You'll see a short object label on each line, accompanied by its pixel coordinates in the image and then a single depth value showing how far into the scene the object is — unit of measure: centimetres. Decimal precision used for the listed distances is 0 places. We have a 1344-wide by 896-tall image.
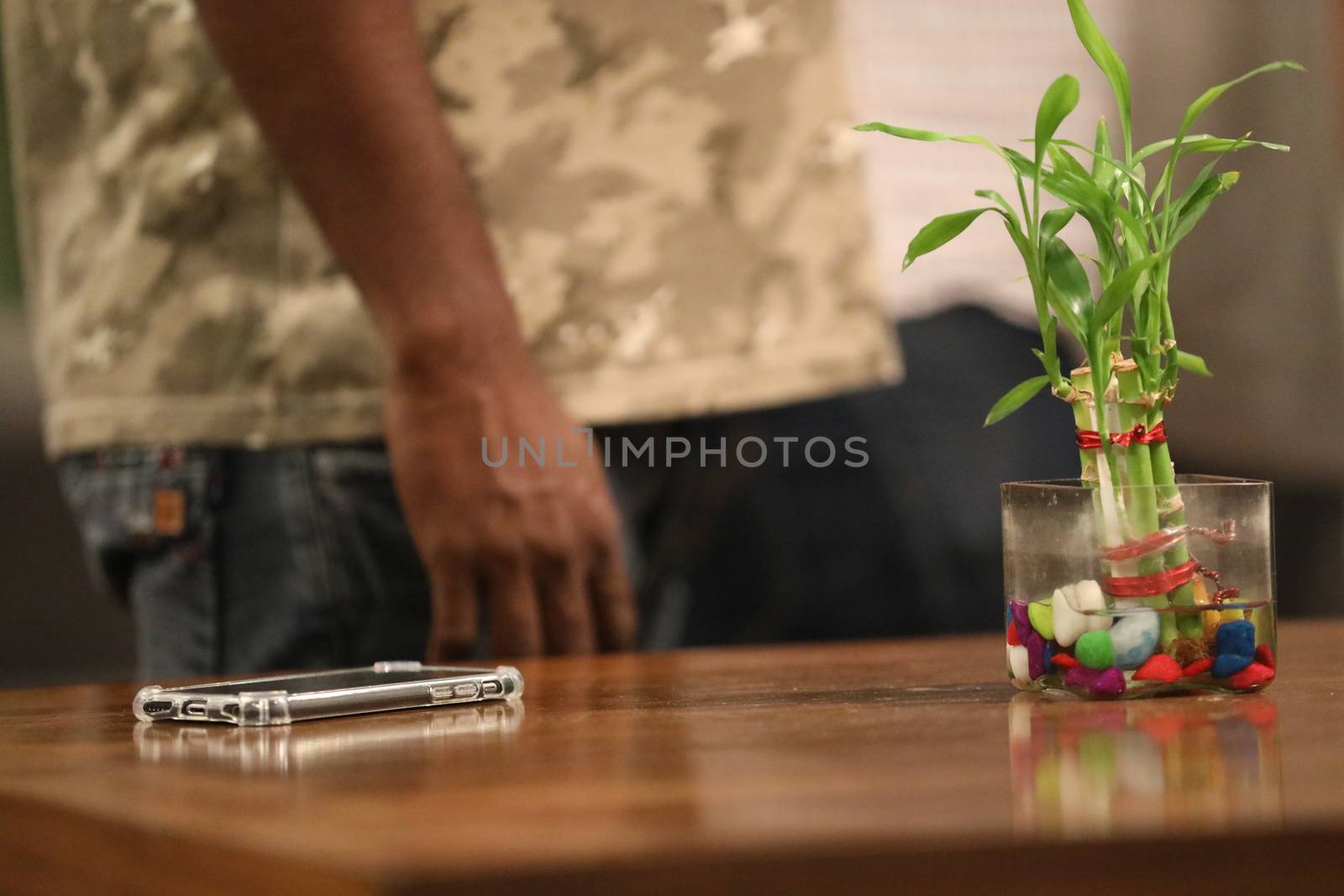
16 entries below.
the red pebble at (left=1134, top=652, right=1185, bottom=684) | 223
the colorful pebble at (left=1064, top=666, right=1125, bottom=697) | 223
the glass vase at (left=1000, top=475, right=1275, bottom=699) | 223
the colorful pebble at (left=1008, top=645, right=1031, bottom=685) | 226
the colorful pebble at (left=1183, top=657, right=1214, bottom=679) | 224
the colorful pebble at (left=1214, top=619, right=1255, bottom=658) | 224
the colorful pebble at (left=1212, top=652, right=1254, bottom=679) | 224
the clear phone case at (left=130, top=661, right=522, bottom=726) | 222
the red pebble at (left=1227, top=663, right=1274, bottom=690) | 224
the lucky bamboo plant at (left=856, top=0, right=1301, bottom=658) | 224
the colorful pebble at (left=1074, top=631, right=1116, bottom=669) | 223
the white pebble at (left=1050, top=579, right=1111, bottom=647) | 223
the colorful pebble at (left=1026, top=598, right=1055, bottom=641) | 225
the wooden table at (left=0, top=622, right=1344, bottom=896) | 197
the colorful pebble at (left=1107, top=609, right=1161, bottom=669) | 223
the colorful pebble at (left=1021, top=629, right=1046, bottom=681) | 225
